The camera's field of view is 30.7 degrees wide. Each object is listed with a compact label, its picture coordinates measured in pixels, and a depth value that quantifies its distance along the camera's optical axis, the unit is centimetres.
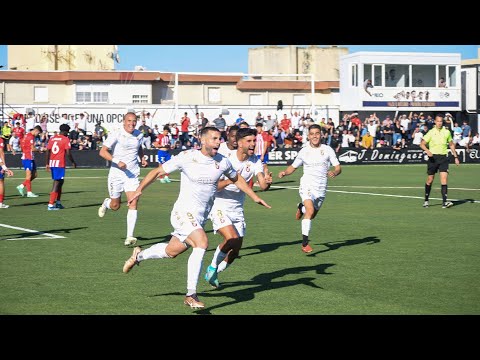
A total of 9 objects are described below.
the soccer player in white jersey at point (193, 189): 1076
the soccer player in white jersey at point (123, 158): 1689
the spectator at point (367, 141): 5000
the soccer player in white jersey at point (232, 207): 1207
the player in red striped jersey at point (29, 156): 2691
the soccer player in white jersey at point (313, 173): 1584
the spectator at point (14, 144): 4344
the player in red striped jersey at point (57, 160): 2325
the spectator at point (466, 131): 5169
